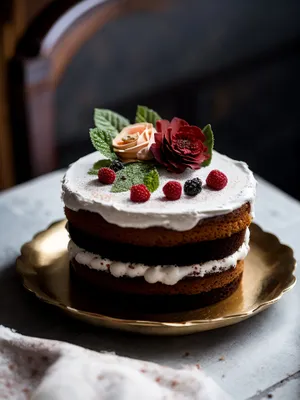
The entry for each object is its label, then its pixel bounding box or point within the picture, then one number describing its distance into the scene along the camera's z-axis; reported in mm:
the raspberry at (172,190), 1251
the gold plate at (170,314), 1207
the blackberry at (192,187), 1271
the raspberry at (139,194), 1244
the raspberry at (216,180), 1300
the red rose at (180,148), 1352
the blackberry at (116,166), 1358
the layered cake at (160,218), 1230
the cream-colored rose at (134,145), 1386
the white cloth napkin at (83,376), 971
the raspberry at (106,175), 1314
